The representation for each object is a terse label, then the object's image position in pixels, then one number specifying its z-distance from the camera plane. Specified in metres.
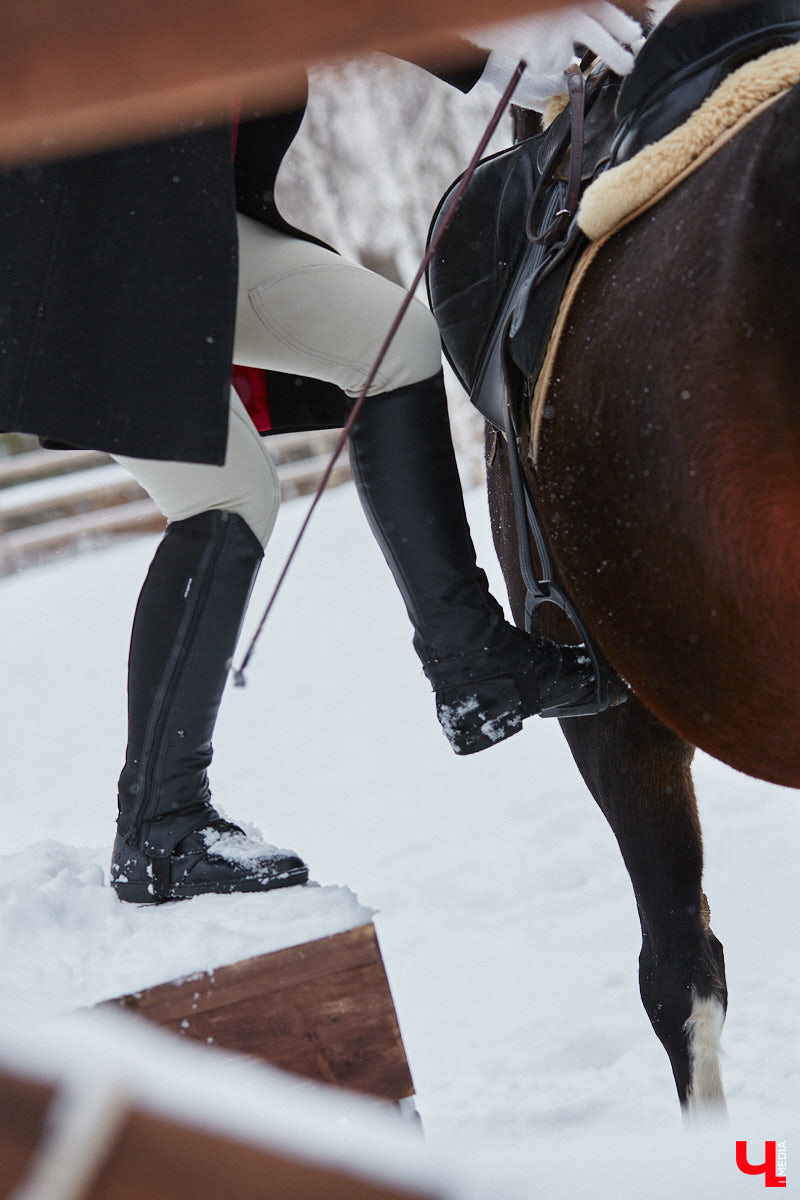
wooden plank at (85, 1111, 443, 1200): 3.69
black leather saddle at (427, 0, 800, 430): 10.63
